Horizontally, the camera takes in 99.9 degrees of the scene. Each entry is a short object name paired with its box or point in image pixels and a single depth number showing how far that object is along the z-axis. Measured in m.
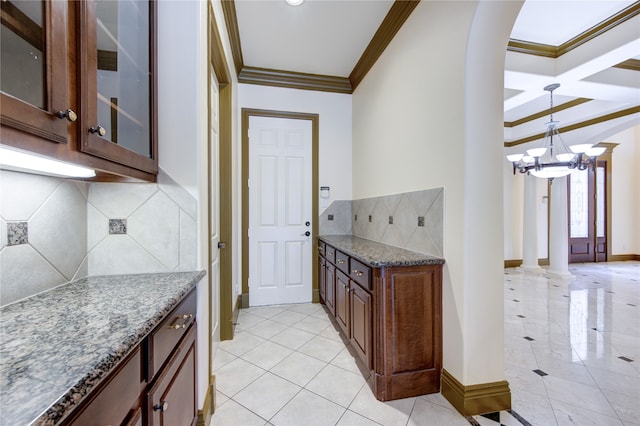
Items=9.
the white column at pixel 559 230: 5.21
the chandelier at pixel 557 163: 3.71
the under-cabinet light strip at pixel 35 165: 0.74
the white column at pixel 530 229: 5.58
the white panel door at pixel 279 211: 3.44
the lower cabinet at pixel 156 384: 0.62
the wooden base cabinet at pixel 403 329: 1.76
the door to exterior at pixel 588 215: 6.45
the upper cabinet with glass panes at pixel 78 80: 0.66
